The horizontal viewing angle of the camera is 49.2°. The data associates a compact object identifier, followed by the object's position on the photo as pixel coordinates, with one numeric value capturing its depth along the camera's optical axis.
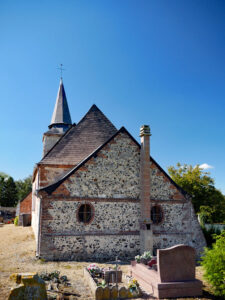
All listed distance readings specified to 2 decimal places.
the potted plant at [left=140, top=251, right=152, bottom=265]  9.52
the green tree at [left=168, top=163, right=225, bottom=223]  28.08
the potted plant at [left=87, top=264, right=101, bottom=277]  9.00
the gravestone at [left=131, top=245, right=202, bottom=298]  7.54
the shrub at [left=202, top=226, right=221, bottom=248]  17.83
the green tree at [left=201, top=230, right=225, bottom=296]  7.46
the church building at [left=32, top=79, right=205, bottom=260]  12.50
